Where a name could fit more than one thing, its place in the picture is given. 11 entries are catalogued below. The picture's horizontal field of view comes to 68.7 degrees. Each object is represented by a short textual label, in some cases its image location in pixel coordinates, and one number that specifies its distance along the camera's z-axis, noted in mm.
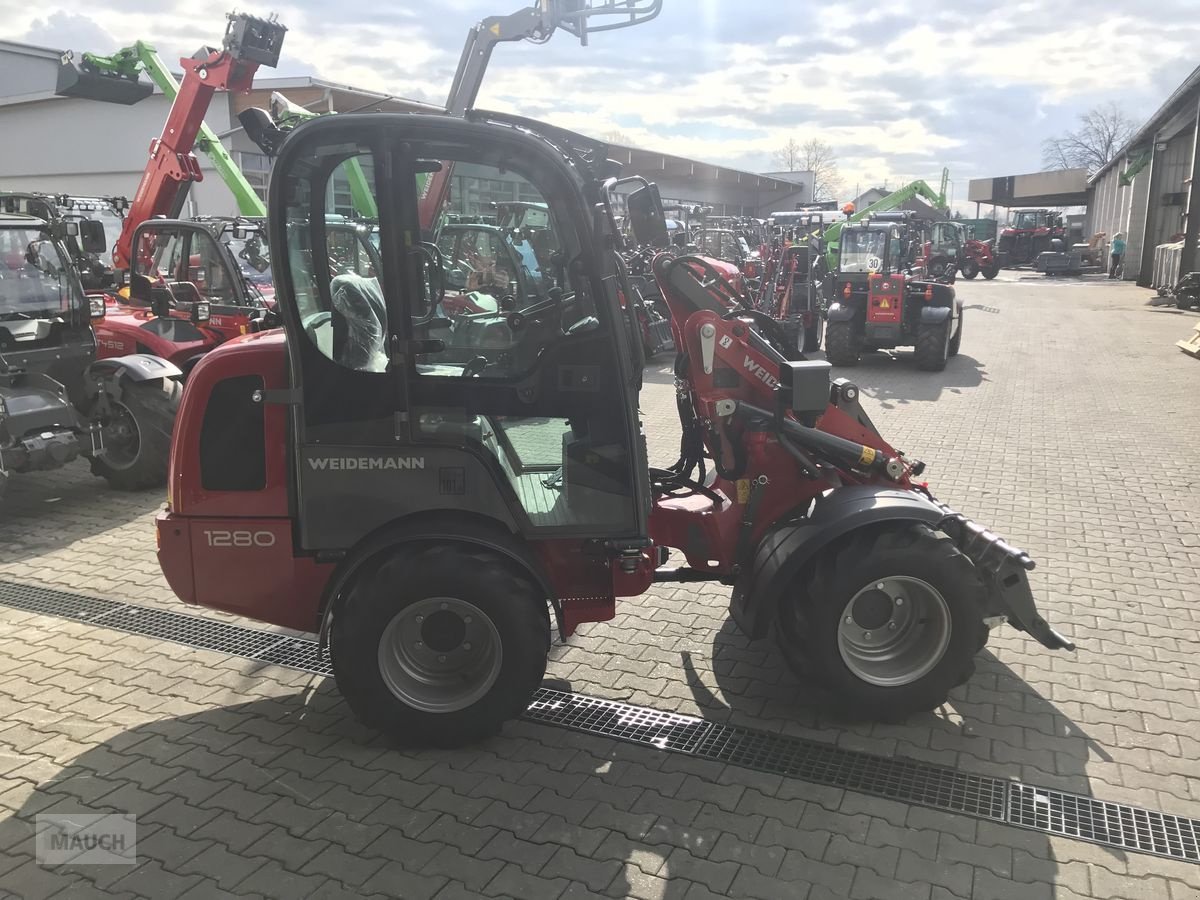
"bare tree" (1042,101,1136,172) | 68750
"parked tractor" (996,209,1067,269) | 45500
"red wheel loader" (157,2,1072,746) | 3416
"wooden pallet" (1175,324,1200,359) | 15144
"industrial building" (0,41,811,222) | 21433
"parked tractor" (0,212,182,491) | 6758
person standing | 36844
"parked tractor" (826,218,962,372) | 13742
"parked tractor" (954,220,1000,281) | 37906
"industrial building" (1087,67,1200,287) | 24156
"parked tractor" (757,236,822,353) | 16078
